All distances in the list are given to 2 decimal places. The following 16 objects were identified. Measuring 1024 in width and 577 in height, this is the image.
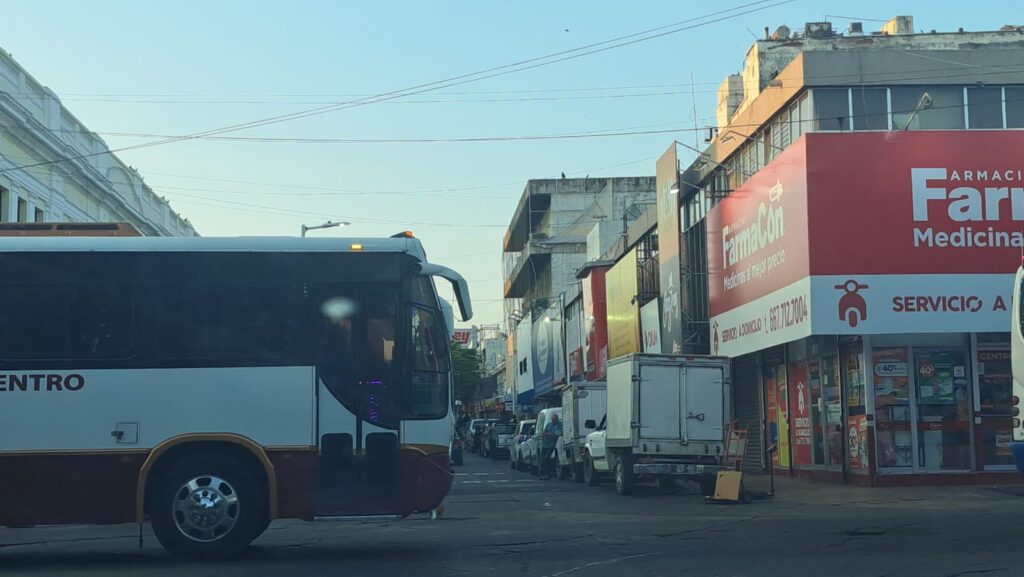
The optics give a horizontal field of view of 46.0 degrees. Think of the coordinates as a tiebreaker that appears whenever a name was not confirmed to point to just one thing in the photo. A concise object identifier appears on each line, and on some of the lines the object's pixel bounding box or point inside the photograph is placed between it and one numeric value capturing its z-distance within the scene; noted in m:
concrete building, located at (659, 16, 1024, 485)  22.45
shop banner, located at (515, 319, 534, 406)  71.75
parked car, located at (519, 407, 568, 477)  33.72
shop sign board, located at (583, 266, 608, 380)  48.81
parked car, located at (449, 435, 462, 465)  42.92
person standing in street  32.94
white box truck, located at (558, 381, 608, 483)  29.72
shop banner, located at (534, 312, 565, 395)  61.44
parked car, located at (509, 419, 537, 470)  37.72
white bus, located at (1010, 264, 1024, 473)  15.05
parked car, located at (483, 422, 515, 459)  53.41
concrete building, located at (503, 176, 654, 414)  68.81
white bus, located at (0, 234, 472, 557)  11.89
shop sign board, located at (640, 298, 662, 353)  38.09
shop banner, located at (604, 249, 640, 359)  41.79
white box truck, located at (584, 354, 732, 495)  22.70
